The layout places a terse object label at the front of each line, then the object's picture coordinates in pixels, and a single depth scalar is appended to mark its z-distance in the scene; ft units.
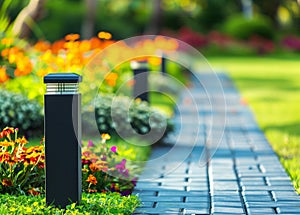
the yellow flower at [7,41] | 30.89
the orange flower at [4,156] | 17.39
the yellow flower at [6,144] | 17.37
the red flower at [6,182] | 18.10
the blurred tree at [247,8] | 143.95
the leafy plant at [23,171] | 18.02
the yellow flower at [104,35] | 27.96
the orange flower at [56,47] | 36.65
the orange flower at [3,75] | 29.33
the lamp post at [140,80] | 30.01
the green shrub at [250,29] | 120.78
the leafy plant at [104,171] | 19.20
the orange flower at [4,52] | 29.94
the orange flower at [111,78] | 30.63
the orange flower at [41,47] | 34.96
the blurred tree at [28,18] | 39.40
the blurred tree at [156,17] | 99.81
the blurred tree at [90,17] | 84.08
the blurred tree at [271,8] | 150.71
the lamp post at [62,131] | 15.74
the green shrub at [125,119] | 26.94
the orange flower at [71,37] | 28.35
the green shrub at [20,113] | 26.45
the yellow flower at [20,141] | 17.59
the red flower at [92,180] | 18.33
